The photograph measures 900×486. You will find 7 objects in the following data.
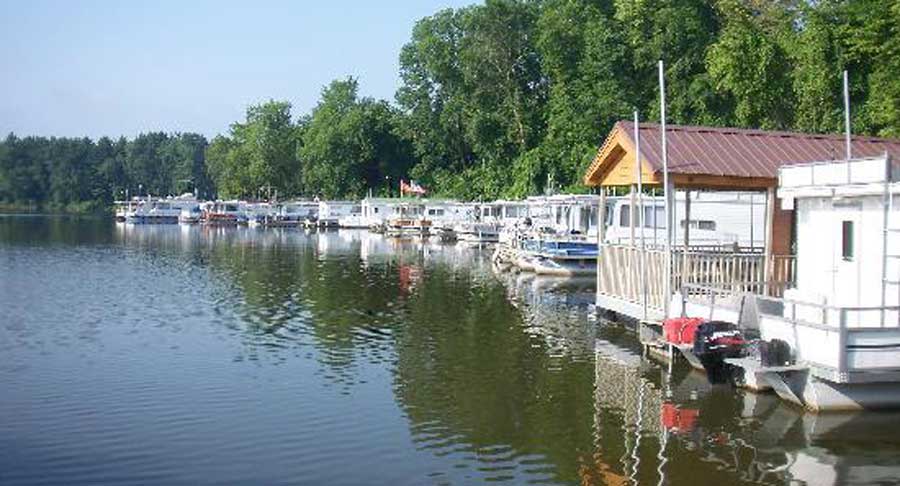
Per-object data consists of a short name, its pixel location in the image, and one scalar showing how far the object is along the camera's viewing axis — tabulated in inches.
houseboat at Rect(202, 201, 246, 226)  4261.8
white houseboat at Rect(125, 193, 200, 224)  4372.5
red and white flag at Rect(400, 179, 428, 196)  3654.0
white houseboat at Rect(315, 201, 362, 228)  4031.0
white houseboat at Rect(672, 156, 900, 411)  565.9
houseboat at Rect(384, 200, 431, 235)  3233.3
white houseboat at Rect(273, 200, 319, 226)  4229.8
